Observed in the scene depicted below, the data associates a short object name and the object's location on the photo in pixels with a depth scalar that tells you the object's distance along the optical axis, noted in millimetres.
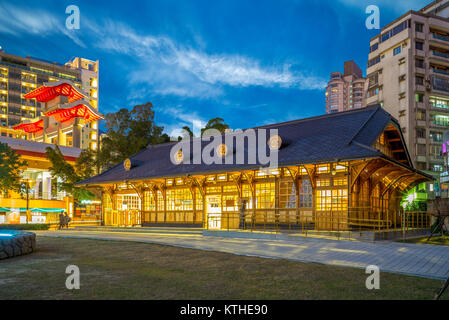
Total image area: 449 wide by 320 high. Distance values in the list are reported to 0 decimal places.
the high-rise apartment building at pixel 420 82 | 47750
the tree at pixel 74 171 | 34469
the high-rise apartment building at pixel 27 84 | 91738
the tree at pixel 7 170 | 33969
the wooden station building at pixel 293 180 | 16641
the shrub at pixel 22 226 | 29620
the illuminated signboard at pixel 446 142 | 33588
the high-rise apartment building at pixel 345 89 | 143625
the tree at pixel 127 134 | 34938
